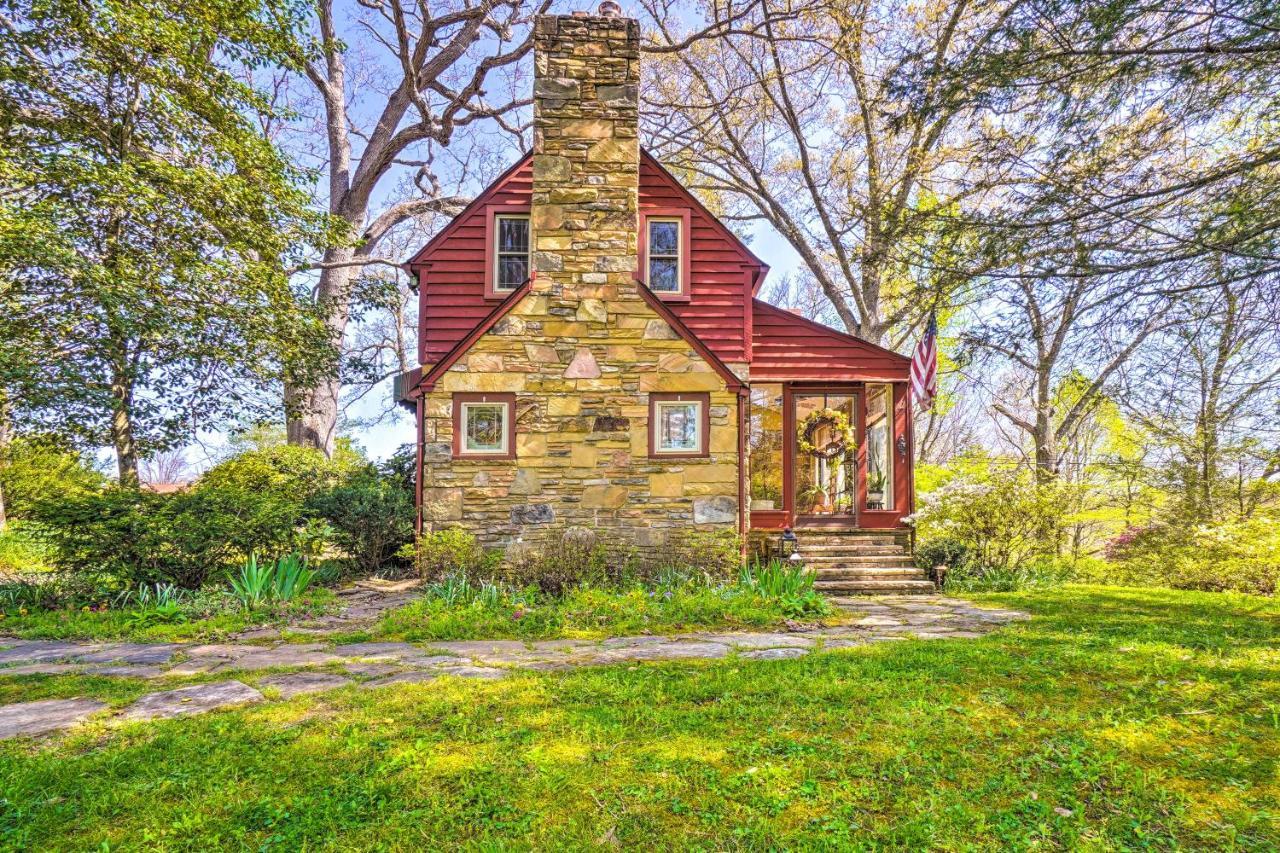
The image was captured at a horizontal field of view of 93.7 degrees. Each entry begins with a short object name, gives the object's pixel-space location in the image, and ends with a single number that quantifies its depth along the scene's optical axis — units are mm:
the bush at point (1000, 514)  9227
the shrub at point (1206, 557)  8359
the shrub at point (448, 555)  6828
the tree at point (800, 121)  12344
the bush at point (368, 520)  8789
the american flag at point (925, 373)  9086
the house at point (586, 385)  7340
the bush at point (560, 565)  6554
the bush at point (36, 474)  9828
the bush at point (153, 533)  6304
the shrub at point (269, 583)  6086
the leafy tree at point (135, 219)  6527
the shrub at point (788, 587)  6188
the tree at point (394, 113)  13242
